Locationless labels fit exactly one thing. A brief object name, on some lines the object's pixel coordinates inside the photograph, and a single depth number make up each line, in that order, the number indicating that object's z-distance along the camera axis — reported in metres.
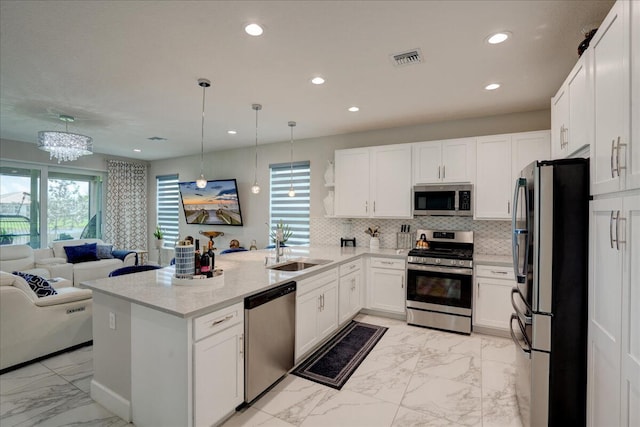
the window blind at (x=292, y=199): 5.52
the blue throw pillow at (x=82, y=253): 5.71
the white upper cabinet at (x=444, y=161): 3.91
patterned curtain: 6.94
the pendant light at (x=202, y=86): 2.99
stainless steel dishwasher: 2.27
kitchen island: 1.88
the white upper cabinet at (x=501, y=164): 3.56
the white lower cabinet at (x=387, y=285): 4.11
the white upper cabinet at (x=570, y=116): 1.89
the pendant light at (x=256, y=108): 3.69
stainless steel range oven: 3.69
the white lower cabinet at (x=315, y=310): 2.91
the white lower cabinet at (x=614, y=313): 1.30
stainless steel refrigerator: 1.84
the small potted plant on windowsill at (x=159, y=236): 7.29
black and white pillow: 3.23
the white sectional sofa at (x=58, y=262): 5.00
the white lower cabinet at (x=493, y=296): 3.56
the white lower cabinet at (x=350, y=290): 3.79
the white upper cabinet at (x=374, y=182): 4.31
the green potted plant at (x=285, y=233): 5.39
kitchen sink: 3.62
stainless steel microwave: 3.89
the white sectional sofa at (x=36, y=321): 2.85
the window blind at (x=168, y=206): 7.39
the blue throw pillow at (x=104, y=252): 6.12
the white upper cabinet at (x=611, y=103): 1.35
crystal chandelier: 3.86
